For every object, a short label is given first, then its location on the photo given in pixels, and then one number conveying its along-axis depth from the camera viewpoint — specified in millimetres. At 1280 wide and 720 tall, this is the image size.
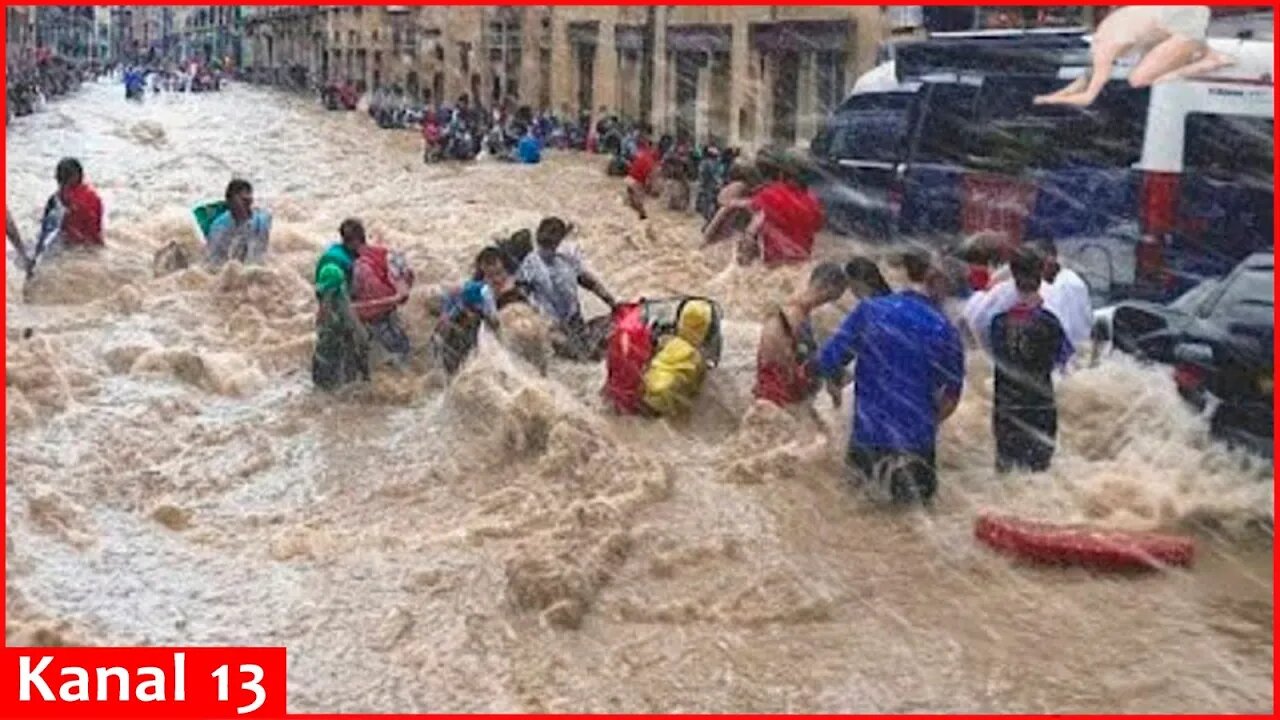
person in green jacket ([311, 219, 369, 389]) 8953
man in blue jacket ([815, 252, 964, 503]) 6719
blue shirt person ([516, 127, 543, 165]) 22203
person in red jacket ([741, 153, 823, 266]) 11273
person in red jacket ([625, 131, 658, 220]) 16453
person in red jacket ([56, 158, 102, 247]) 11415
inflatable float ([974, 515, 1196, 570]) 6426
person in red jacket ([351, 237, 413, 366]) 9195
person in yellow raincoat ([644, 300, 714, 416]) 8172
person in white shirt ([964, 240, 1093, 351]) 7766
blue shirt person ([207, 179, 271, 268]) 11461
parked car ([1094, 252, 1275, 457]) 7449
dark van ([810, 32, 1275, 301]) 9891
